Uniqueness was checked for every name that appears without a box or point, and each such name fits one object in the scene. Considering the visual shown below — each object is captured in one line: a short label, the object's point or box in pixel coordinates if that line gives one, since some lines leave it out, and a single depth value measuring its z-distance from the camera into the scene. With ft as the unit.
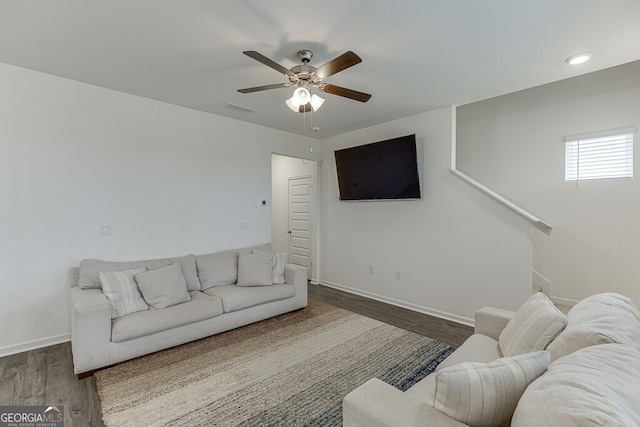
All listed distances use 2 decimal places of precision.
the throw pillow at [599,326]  3.86
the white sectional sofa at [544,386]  2.48
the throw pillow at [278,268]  11.83
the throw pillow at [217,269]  11.13
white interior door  17.58
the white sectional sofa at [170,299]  7.57
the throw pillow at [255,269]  11.32
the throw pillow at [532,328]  4.73
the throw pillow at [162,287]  8.93
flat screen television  12.35
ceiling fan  6.81
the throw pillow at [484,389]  3.22
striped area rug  6.13
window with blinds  11.05
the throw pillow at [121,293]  8.31
